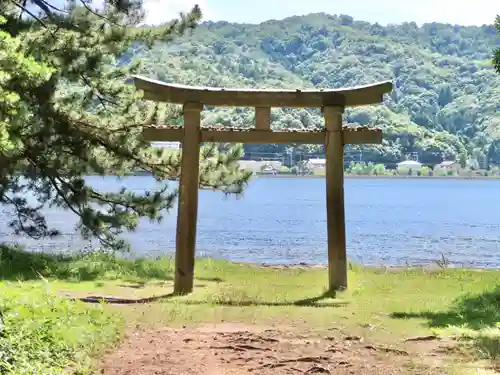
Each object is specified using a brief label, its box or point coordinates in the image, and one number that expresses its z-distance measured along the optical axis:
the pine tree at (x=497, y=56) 8.59
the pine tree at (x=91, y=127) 10.35
